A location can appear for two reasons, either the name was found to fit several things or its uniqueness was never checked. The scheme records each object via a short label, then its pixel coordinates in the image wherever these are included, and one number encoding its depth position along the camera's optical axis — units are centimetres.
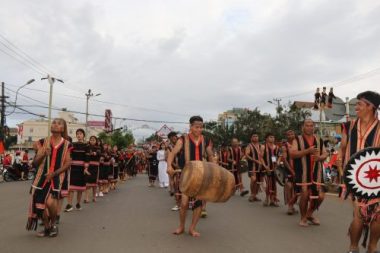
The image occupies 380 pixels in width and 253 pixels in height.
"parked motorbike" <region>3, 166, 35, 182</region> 2434
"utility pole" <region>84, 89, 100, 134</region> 5506
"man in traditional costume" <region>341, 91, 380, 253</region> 524
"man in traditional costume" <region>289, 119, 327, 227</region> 852
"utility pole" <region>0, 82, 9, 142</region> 3831
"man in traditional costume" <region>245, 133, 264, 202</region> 1294
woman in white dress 1902
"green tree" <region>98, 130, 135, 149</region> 6605
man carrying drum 782
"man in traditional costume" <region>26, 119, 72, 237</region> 705
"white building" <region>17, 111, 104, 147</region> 11331
